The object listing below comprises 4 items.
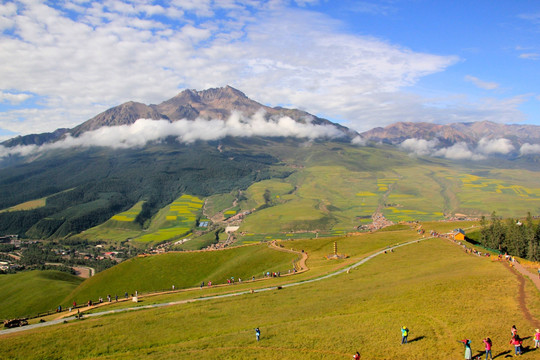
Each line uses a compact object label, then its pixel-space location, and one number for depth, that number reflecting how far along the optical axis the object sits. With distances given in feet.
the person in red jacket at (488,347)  89.35
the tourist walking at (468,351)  89.48
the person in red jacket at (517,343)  89.72
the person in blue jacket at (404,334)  105.91
